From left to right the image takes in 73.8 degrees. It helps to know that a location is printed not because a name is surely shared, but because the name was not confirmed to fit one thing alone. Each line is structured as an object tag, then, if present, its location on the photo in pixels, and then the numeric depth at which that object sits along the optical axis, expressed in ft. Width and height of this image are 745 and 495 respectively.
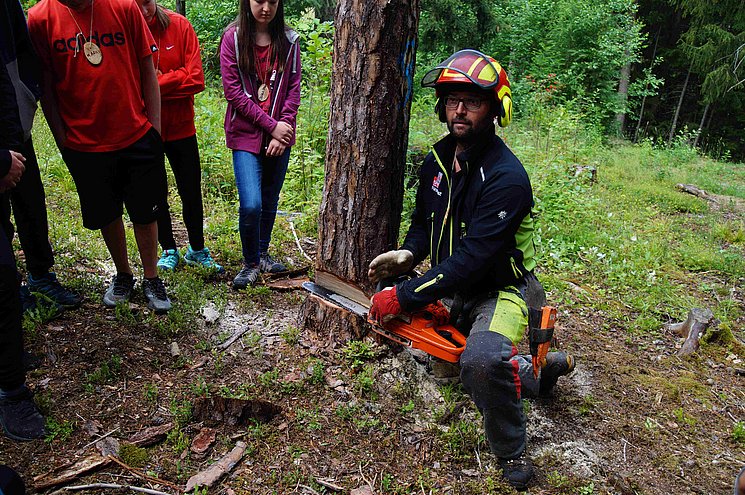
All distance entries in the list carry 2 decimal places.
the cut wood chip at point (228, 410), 9.18
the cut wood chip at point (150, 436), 8.48
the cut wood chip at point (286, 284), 13.58
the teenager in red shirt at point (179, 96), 12.60
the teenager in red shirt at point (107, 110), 9.91
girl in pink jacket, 12.63
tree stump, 13.91
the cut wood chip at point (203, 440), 8.51
